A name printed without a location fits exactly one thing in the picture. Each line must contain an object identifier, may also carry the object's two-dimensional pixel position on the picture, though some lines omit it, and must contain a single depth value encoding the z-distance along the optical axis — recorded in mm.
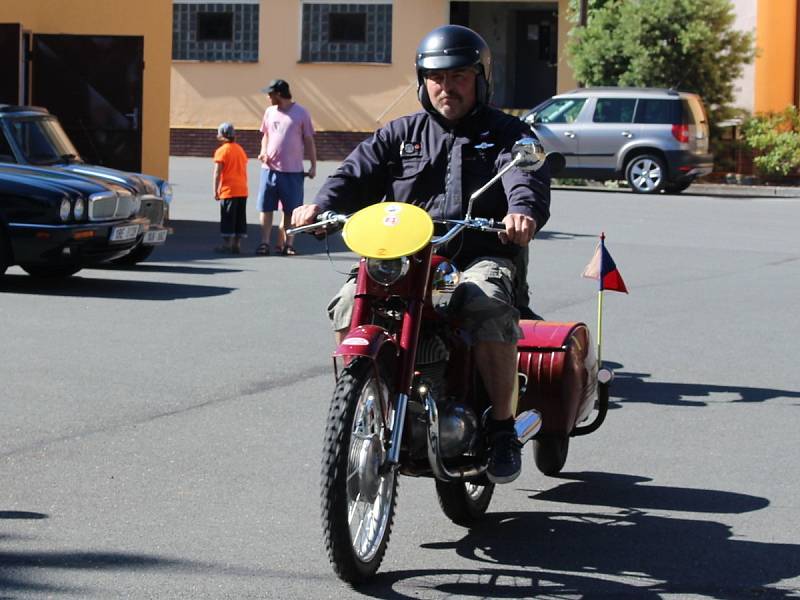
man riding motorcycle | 5508
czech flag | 7598
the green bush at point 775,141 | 30953
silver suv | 28547
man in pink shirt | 16719
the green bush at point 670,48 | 32125
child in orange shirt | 16483
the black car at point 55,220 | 13250
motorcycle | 4852
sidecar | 6285
